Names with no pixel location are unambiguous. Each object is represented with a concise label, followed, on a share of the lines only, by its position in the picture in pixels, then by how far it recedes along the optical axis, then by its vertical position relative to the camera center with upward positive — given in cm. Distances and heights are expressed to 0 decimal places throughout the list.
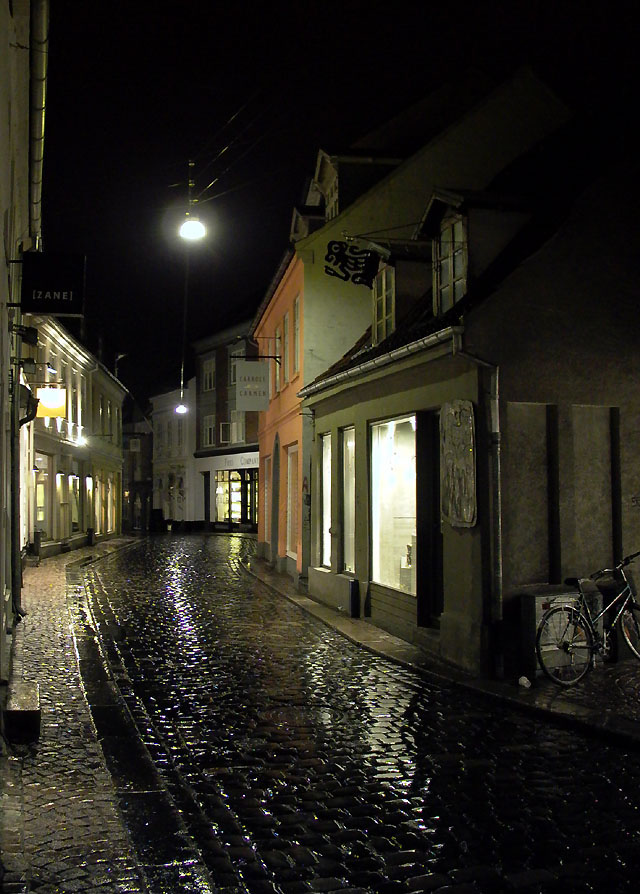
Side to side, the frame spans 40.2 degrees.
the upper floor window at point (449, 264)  1157 +295
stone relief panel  1040 +19
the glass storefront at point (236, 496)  4816 -76
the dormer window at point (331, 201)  2062 +676
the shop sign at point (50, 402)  2388 +229
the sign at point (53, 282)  1152 +269
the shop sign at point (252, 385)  2386 +268
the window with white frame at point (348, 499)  1603 -33
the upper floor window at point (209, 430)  5353 +327
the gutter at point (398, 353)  1024 +178
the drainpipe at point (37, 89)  973 +503
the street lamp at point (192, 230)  1558 +457
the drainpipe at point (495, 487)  1009 -9
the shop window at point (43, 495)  2741 -30
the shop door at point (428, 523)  1227 -60
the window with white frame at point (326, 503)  1771 -45
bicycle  962 -180
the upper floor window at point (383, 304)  1489 +310
